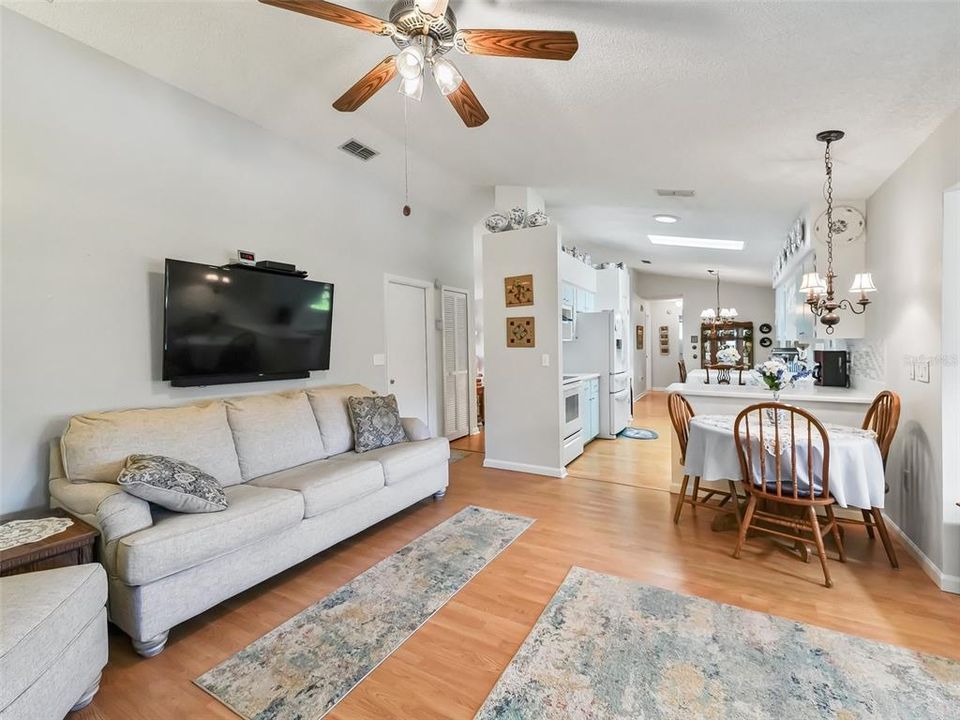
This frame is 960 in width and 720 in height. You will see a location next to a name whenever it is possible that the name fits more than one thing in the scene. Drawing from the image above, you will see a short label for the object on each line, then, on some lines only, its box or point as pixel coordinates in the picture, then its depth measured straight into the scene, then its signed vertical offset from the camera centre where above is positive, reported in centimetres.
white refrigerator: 579 -8
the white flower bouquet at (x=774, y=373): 296 -17
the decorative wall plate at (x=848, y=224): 336 +95
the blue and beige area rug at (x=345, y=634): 165 -128
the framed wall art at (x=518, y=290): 436 +61
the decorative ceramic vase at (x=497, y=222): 455 +134
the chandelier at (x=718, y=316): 927 +71
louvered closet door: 564 -19
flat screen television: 279 +21
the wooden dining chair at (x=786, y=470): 237 -69
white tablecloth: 240 -66
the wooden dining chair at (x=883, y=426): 247 -48
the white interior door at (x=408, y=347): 482 +6
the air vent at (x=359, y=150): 383 +181
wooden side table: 167 -77
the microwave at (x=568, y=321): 524 +36
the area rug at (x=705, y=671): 155 -126
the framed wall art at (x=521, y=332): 436 +19
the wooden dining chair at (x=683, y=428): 313 -59
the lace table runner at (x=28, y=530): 179 -75
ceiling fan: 169 +130
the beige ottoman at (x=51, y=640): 126 -90
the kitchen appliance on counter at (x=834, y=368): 373 -18
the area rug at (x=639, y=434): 594 -117
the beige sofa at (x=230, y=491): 187 -77
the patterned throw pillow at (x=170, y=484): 197 -61
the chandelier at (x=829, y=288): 275 +40
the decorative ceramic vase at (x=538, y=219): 439 +131
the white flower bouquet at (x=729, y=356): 352 -6
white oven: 453 -61
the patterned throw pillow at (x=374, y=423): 345 -57
